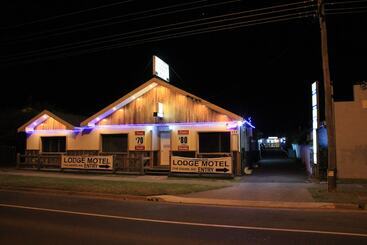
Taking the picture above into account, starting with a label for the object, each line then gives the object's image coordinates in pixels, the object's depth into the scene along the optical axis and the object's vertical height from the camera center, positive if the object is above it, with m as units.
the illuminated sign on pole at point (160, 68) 27.28 +5.61
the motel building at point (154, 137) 22.59 +0.74
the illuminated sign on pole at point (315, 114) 20.31 +1.69
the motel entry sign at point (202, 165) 21.09 -0.83
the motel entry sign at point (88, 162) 24.21 -0.74
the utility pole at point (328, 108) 15.55 +1.49
